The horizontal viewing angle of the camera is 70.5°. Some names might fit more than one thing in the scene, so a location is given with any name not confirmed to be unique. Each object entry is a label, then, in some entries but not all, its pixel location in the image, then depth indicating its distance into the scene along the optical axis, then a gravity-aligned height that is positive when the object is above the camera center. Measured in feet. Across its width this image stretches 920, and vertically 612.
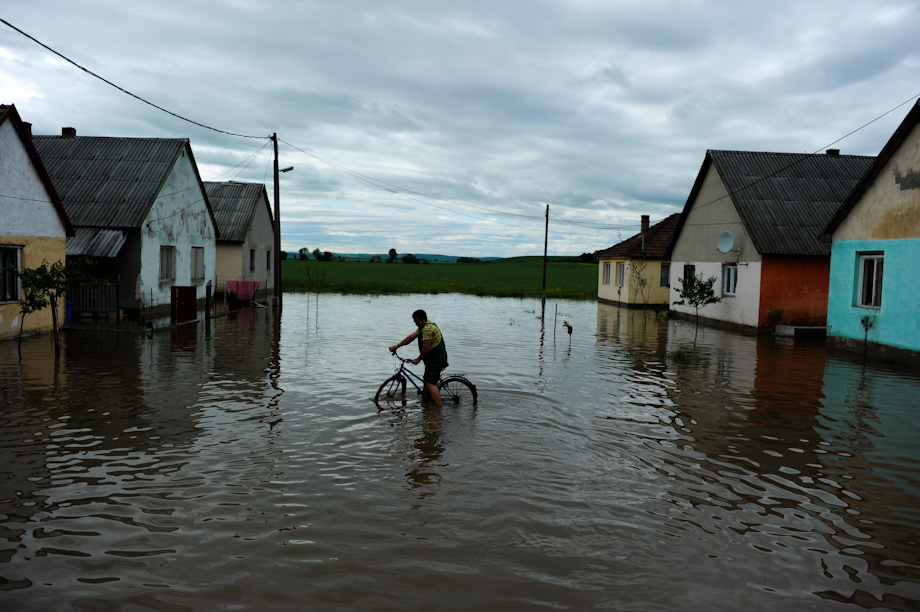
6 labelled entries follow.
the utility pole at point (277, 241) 99.91 +5.44
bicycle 34.94 -6.00
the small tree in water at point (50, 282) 47.65 -1.11
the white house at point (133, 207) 72.43 +7.55
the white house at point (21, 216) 53.67 +4.41
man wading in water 33.71 -3.64
